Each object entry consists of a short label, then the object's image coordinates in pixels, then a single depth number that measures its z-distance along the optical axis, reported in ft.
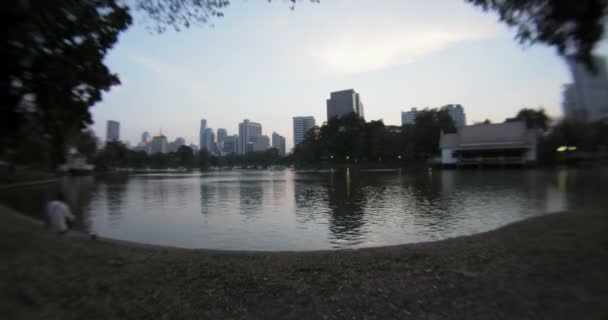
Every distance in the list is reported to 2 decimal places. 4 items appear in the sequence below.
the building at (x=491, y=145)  150.82
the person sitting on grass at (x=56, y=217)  25.98
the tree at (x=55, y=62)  13.60
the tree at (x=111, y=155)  246.27
